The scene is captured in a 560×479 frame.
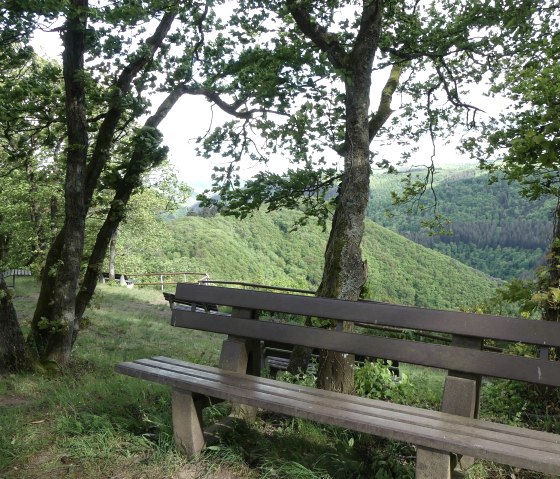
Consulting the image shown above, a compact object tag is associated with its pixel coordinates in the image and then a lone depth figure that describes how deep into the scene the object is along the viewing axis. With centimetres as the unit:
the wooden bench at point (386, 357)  212
